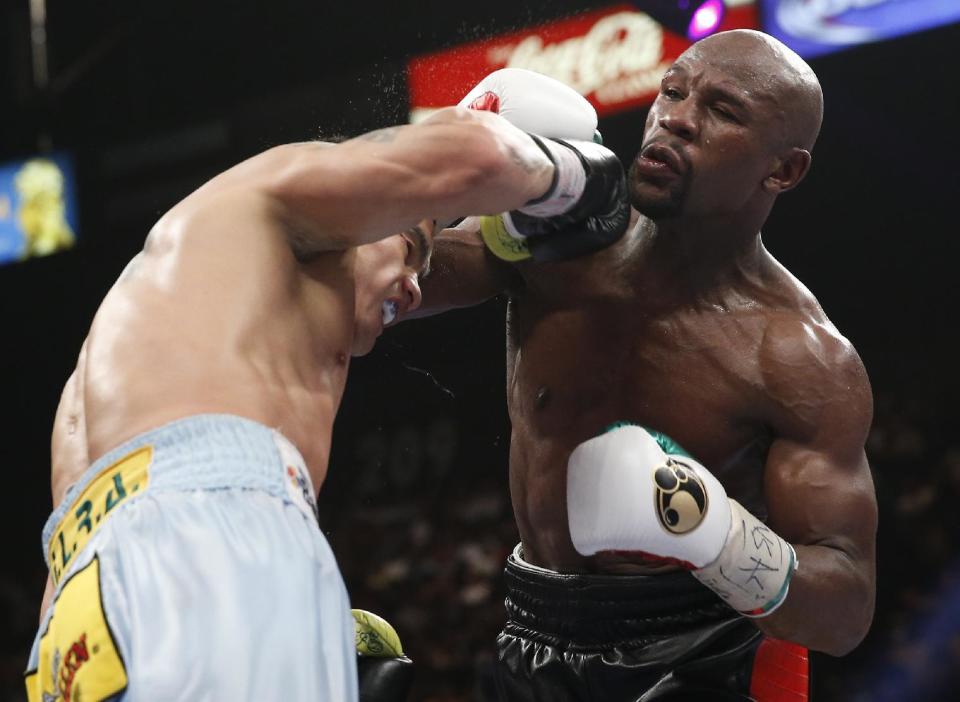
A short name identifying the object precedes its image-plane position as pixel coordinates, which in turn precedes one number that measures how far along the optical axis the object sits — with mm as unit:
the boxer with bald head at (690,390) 2242
